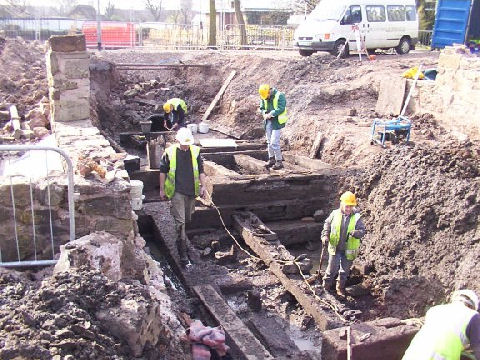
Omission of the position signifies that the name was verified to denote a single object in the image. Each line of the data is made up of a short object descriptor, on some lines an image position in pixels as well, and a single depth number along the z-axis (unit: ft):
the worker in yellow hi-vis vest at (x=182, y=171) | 23.31
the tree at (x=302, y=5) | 121.74
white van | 57.88
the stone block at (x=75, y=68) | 22.94
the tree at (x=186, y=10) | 185.68
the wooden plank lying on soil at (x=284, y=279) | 20.45
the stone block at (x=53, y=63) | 22.59
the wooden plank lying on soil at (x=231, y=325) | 16.99
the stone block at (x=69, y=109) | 23.17
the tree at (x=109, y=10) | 194.66
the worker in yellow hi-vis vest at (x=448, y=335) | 12.61
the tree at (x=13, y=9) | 130.31
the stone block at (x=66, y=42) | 22.33
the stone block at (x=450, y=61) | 36.14
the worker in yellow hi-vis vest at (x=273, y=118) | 32.63
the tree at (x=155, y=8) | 198.29
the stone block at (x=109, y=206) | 14.12
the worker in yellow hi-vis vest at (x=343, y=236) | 22.76
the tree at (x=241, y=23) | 83.20
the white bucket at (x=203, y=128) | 45.75
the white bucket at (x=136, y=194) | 16.71
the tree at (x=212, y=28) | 77.46
